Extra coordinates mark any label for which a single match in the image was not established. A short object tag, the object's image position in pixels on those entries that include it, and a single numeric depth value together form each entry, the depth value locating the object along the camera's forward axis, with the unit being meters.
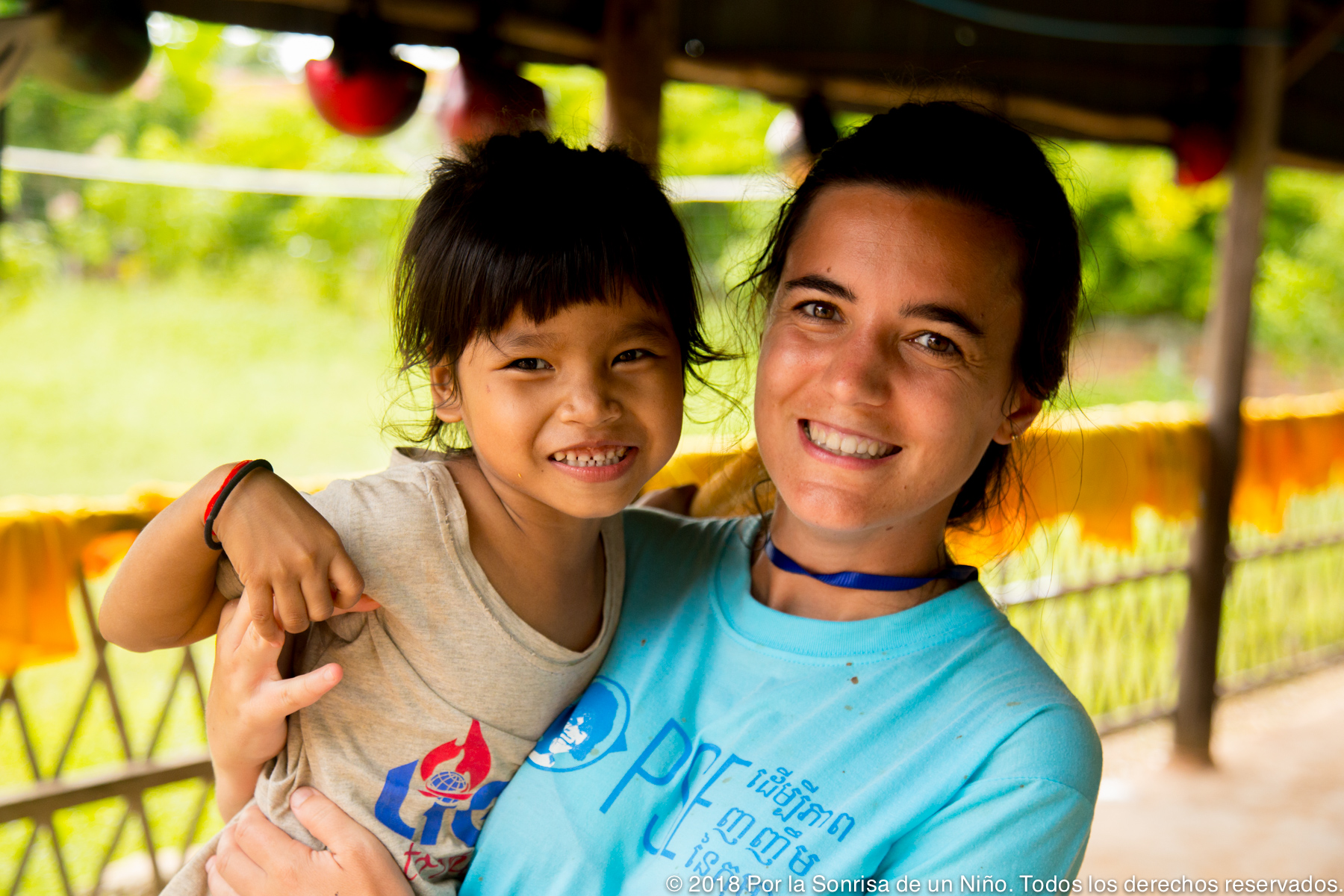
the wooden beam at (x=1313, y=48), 3.59
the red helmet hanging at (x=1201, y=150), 3.68
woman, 0.95
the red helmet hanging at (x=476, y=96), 2.38
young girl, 1.08
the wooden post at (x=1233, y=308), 3.64
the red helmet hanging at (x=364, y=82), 2.33
